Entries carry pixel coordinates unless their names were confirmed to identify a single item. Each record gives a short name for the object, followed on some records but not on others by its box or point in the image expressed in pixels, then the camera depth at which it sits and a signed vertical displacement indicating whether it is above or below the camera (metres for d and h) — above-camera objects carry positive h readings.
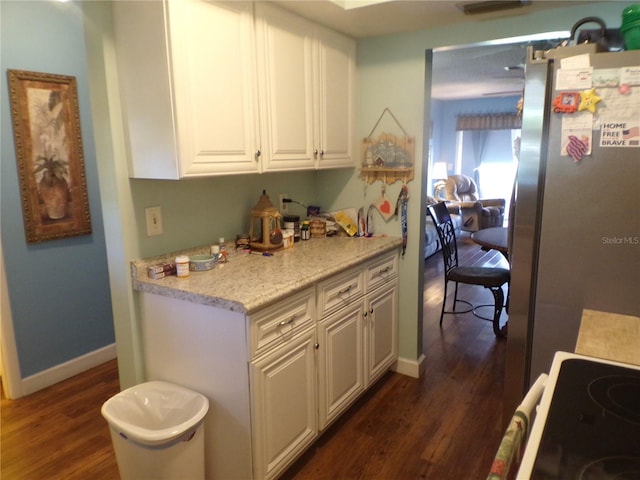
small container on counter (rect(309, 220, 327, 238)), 2.76 -0.39
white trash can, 1.56 -0.96
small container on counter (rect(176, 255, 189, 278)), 1.92 -0.43
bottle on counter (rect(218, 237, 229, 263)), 2.16 -0.41
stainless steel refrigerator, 1.40 -0.11
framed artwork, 2.56 +0.08
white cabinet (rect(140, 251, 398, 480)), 1.71 -0.83
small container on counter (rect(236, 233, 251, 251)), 2.37 -0.41
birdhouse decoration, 2.34 -0.32
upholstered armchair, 7.28 -0.69
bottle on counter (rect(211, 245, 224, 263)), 2.13 -0.41
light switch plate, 2.00 -0.24
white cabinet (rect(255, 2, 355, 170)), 2.12 +0.38
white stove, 0.76 -0.50
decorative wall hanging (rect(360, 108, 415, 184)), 2.68 +0.04
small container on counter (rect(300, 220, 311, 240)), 2.68 -0.39
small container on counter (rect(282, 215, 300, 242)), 2.61 -0.34
